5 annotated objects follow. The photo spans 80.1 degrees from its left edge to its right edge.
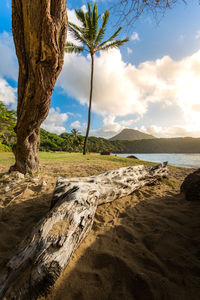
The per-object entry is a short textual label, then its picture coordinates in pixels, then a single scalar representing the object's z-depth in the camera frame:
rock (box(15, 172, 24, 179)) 3.45
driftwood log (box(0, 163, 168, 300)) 0.89
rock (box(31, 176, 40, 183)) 3.32
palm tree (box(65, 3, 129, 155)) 11.10
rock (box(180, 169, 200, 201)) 2.51
